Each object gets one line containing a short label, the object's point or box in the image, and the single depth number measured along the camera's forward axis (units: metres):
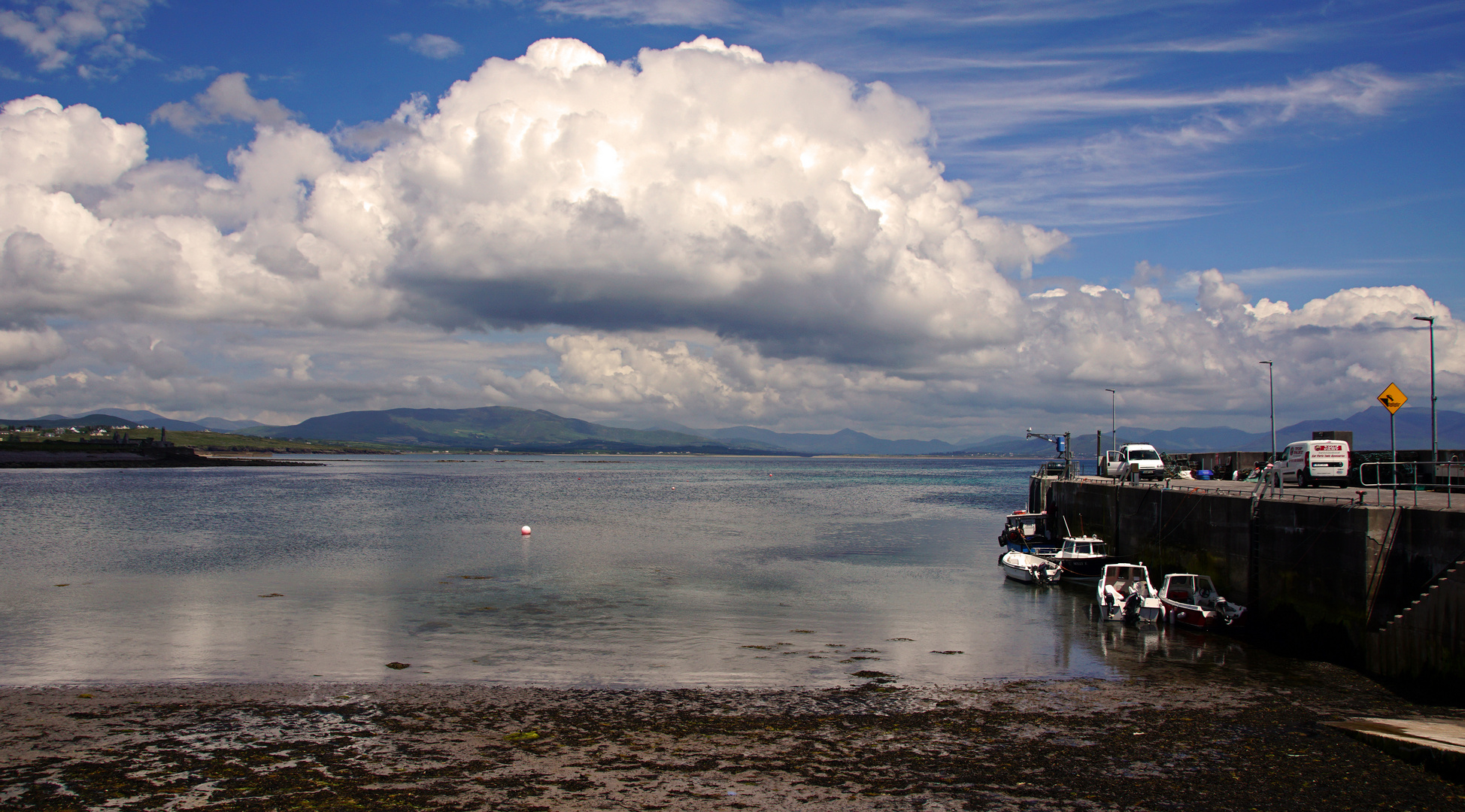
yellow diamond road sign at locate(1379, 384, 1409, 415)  25.86
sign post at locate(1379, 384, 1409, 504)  25.84
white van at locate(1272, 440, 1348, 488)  34.53
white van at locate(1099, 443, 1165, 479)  50.91
